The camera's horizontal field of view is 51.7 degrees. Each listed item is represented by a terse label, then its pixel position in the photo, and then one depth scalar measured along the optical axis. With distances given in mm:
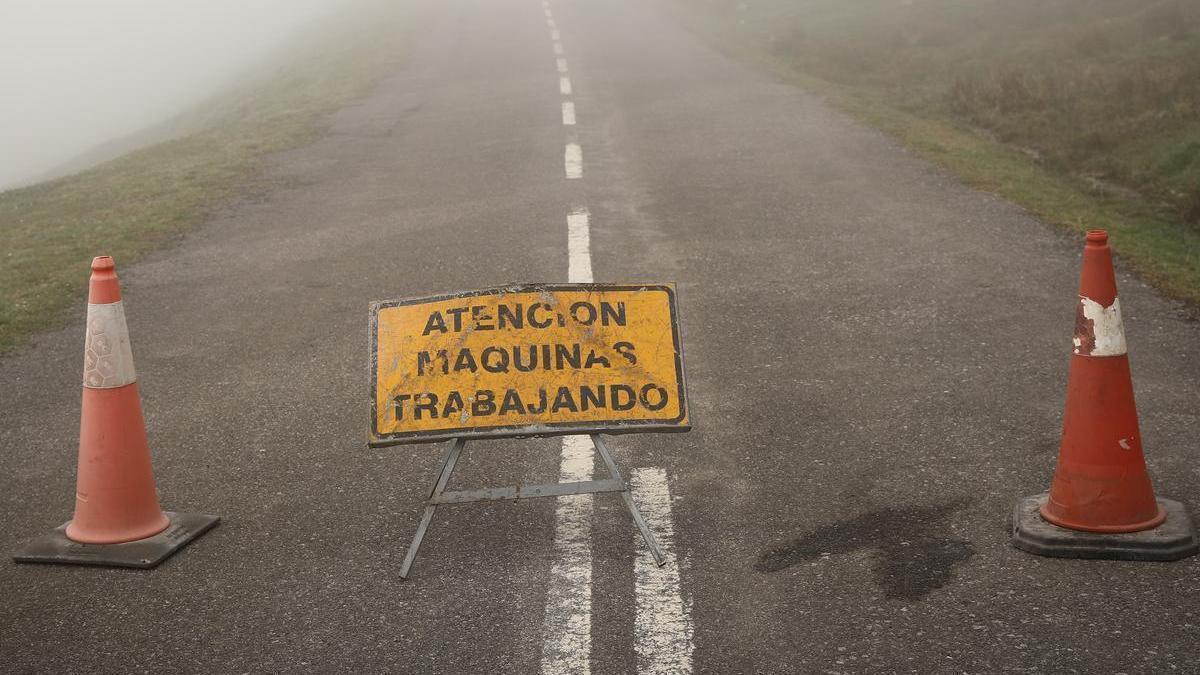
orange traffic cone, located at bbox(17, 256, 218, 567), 5156
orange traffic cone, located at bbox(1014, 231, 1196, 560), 4703
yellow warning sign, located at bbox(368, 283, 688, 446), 5062
